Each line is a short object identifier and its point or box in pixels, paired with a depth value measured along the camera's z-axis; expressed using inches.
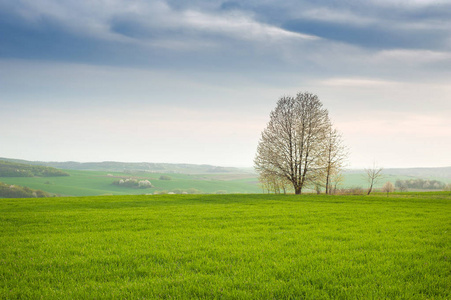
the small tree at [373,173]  1851.6
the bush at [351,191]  1759.4
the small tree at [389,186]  2595.5
